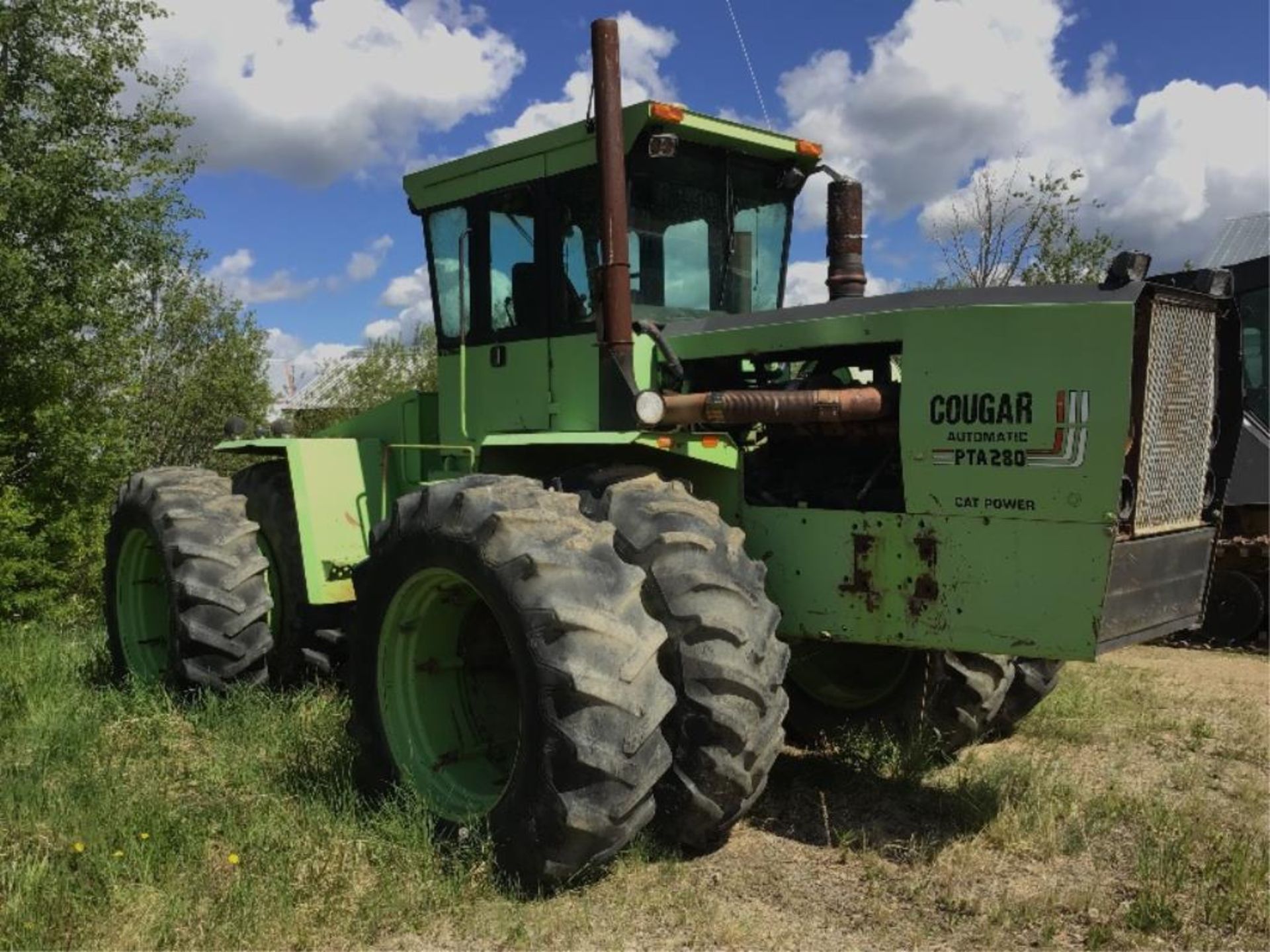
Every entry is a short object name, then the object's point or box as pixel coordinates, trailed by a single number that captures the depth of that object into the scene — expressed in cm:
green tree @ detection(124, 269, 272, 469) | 1983
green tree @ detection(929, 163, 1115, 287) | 1742
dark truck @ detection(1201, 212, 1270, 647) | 1116
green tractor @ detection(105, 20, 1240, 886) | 384
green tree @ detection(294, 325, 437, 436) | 2205
